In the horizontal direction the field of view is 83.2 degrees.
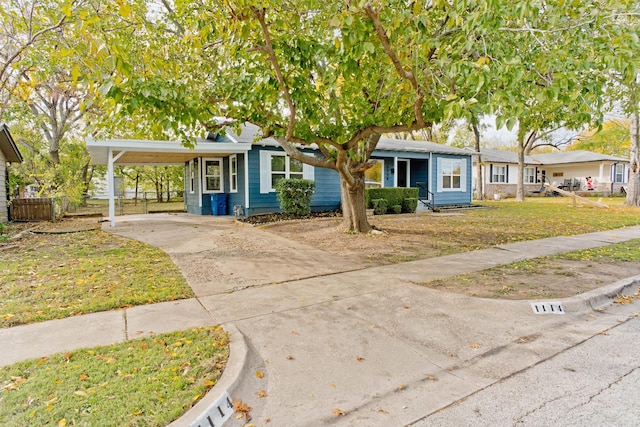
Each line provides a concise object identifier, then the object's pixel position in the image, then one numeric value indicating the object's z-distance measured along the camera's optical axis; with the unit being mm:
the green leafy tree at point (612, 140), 26259
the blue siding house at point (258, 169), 13102
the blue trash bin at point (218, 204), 15609
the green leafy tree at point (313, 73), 4637
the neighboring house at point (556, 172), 30438
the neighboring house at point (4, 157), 13237
